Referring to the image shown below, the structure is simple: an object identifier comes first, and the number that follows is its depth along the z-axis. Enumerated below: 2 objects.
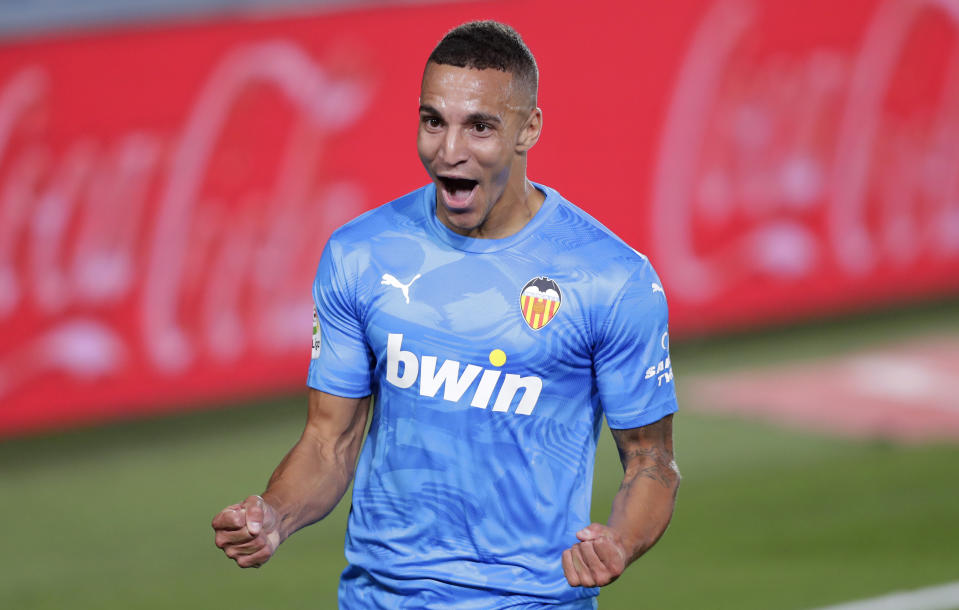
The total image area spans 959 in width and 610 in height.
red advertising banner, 19.14
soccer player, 8.32
